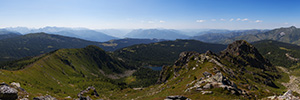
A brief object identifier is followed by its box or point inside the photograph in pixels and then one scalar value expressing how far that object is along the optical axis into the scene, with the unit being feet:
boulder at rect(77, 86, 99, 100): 369.59
